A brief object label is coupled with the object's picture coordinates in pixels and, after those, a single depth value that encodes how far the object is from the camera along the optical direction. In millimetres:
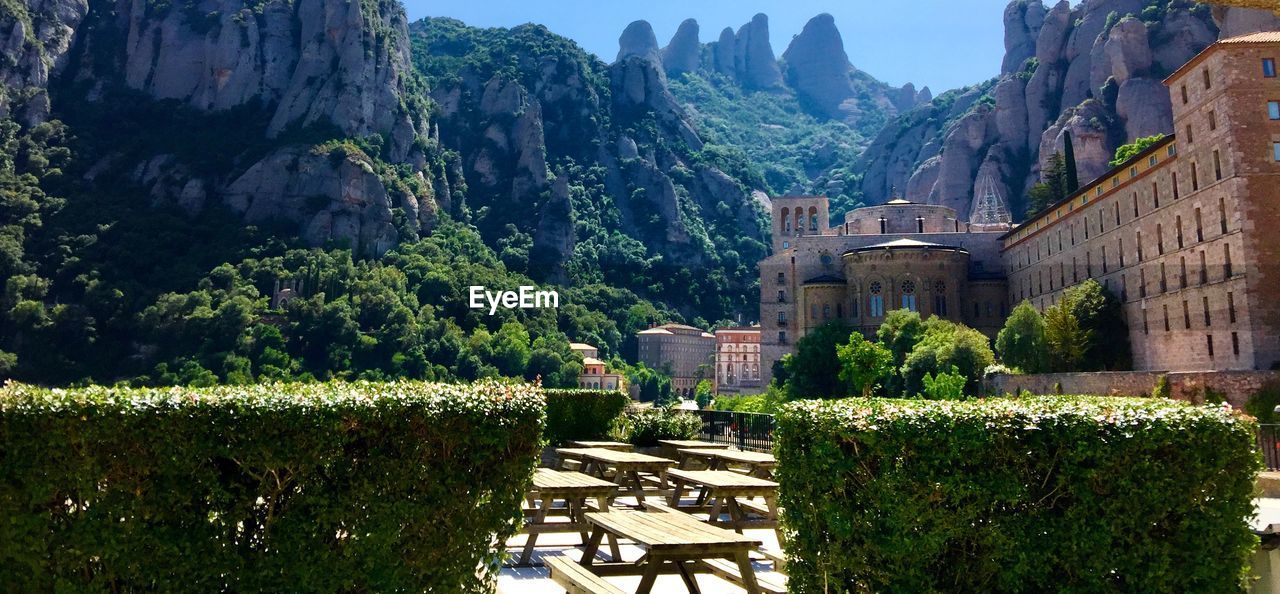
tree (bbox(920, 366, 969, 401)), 44906
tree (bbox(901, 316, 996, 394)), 52844
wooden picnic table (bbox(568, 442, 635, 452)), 15164
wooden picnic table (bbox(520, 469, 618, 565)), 8578
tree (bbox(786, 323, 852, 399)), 66750
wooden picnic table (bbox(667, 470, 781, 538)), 8805
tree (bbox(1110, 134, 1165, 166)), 66938
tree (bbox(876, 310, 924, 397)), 59812
